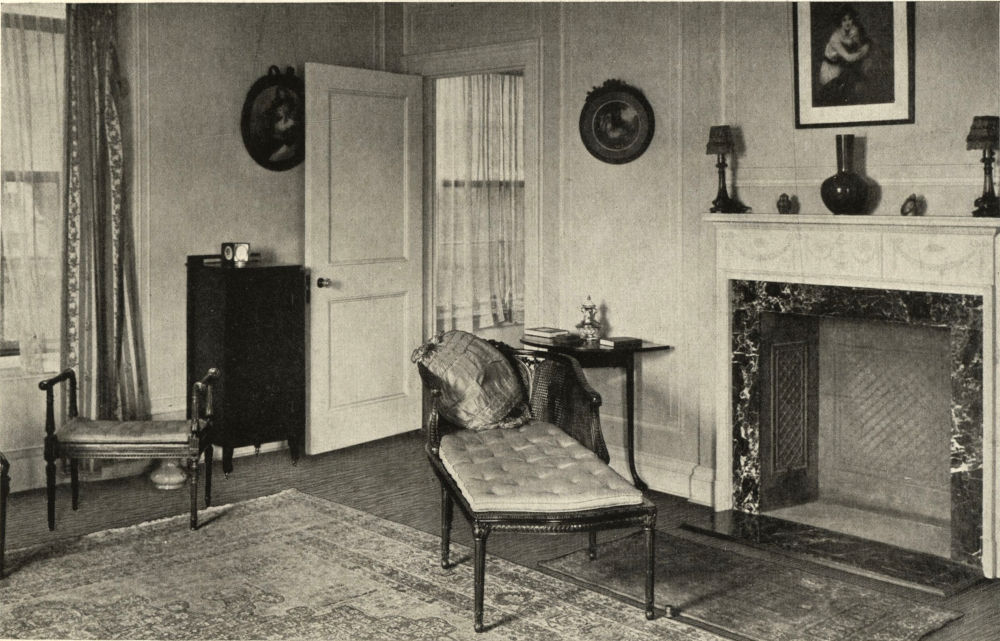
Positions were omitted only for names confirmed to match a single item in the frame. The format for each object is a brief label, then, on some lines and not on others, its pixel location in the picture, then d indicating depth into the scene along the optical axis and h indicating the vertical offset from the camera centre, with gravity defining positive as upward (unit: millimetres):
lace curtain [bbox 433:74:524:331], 7613 +838
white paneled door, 6230 +377
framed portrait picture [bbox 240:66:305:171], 6180 +1140
